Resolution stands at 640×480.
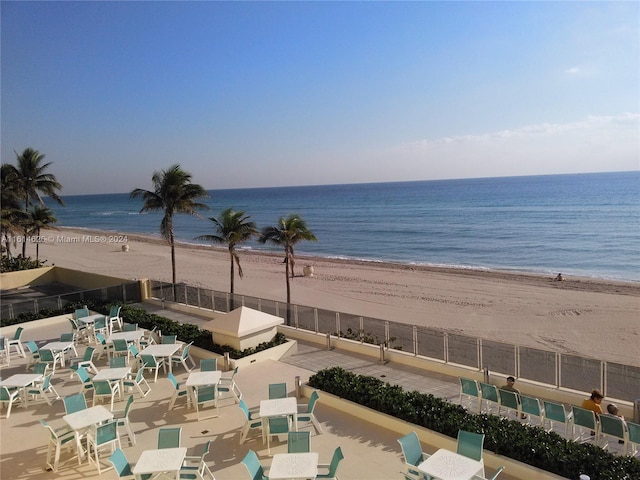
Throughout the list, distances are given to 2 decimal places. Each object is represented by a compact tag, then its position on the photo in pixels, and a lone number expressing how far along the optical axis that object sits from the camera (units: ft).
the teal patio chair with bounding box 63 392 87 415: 30.32
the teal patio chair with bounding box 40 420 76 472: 27.43
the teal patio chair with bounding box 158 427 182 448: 26.14
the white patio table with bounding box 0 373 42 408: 35.83
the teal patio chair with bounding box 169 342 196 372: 43.09
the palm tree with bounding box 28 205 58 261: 111.96
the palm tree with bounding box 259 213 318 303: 80.69
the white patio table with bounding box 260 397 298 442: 29.27
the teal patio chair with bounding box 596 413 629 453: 26.86
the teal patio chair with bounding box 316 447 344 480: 23.16
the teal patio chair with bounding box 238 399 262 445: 29.91
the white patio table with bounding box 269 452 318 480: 22.36
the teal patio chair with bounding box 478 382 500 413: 32.71
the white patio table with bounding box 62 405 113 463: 27.81
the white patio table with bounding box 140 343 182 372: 41.98
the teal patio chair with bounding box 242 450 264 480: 22.75
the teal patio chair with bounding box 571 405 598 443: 28.30
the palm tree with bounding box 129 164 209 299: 86.33
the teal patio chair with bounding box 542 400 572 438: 29.01
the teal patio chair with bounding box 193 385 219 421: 34.14
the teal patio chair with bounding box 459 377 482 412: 33.65
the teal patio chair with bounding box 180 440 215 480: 24.26
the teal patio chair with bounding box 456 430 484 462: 24.52
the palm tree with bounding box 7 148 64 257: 116.37
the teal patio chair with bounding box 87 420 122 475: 27.37
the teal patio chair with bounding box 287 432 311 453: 25.40
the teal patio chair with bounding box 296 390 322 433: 30.78
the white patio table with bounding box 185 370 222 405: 34.63
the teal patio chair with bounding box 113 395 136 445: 30.07
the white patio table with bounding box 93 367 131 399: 36.04
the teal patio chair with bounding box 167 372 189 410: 35.01
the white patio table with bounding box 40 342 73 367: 44.52
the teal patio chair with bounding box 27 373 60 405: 36.66
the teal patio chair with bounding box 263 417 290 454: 28.53
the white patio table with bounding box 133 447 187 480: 23.44
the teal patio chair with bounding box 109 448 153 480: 23.65
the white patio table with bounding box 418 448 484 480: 21.95
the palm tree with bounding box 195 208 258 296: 79.87
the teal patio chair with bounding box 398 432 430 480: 23.54
